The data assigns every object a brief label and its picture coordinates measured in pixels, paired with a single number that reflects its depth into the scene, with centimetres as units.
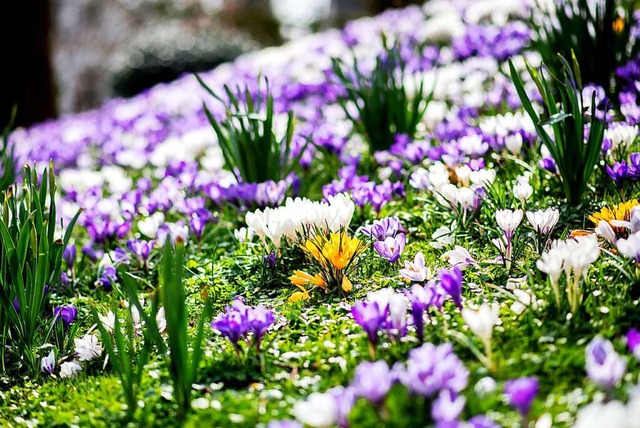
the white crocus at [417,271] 214
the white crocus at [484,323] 162
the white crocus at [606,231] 198
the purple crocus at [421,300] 179
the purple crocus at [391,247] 226
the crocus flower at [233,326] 184
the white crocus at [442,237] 249
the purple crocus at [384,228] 237
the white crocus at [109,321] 222
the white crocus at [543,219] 214
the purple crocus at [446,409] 135
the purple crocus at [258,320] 187
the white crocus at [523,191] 236
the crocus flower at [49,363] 214
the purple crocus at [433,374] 142
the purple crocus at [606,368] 137
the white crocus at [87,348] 212
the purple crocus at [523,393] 134
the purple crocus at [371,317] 174
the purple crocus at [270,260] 249
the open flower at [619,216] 204
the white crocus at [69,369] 208
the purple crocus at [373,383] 140
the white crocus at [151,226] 297
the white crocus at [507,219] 213
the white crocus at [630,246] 177
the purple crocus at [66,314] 229
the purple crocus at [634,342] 143
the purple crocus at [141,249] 281
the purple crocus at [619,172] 239
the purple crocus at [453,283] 186
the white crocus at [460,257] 219
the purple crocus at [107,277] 272
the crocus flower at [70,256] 286
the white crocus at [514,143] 290
